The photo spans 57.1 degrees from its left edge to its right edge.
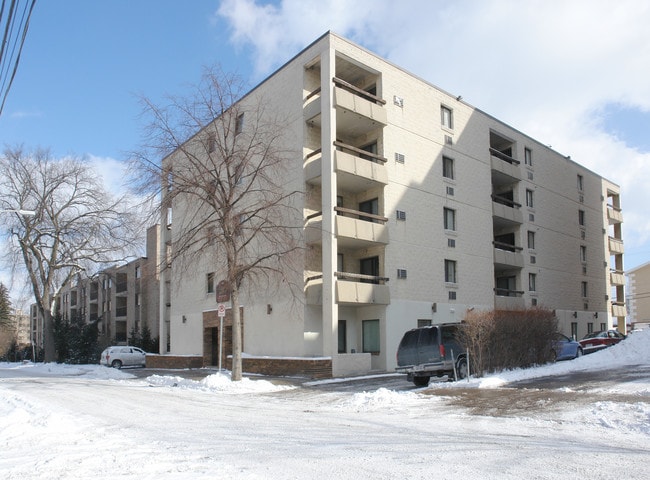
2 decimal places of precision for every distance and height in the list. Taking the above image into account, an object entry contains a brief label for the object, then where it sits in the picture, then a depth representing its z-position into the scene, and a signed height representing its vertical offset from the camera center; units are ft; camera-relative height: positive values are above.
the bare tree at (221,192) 67.56 +13.04
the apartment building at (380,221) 85.87 +13.92
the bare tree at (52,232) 134.41 +17.38
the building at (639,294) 182.39 +1.86
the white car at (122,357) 132.77 -11.24
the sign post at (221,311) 70.79 -0.65
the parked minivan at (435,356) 59.00 -5.29
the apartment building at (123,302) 192.40 +2.01
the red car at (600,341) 99.09 -6.69
